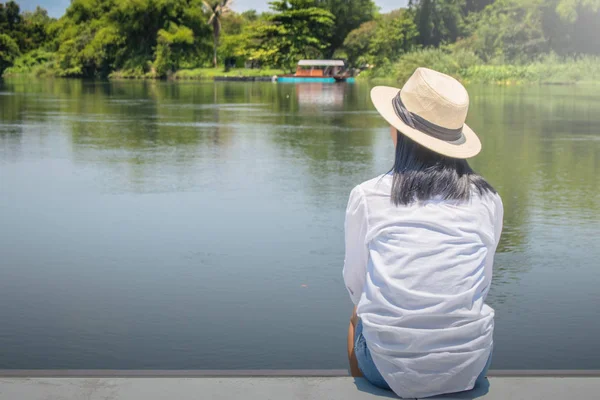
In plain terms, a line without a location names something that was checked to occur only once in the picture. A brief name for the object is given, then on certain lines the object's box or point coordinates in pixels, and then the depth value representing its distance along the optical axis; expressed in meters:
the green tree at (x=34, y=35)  68.16
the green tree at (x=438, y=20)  54.59
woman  2.12
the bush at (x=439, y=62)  42.16
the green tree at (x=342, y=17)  58.78
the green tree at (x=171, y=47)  55.72
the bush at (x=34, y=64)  60.12
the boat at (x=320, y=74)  46.25
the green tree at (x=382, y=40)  51.59
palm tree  60.62
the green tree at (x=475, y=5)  57.91
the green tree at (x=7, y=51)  62.56
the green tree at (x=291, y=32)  54.53
